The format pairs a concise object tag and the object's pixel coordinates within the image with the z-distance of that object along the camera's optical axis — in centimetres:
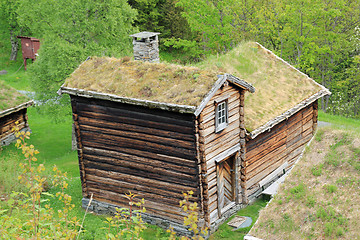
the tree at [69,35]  2544
